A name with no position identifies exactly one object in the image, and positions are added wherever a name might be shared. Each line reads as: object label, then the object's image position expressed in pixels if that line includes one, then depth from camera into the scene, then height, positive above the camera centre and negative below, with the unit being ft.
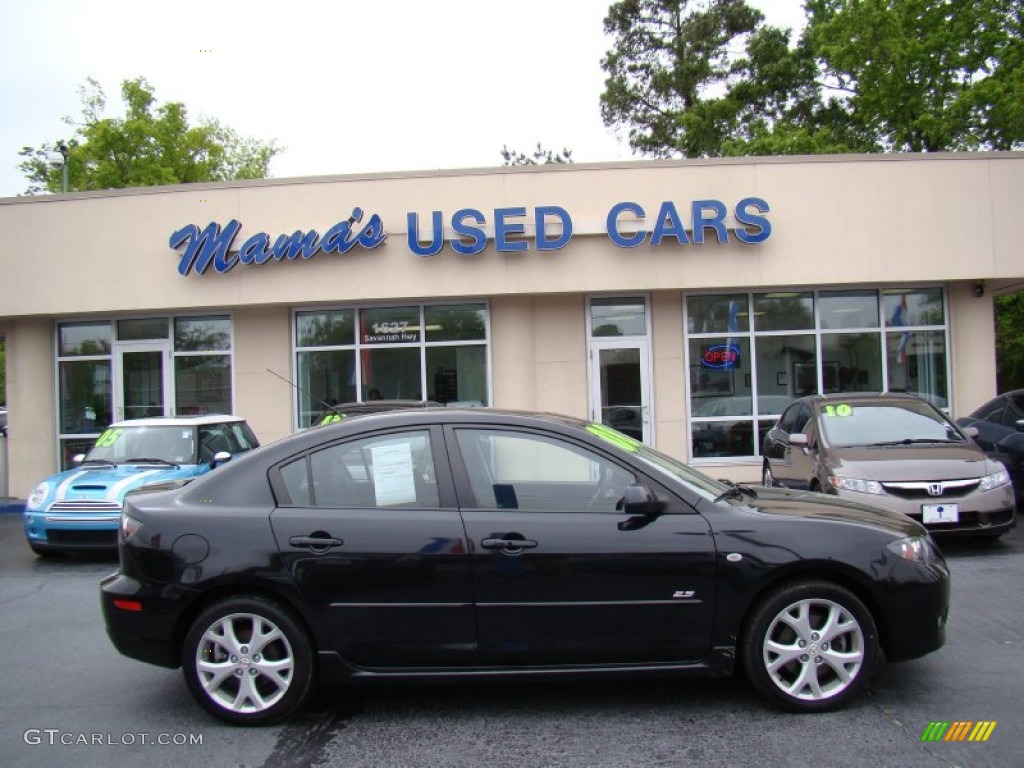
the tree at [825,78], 76.02 +33.26
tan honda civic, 25.04 -2.38
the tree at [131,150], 98.22 +33.27
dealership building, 42.04 +5.63
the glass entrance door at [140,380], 47.19 +1.82
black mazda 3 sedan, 13.26 -3.07
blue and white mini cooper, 28.68 -2.19
